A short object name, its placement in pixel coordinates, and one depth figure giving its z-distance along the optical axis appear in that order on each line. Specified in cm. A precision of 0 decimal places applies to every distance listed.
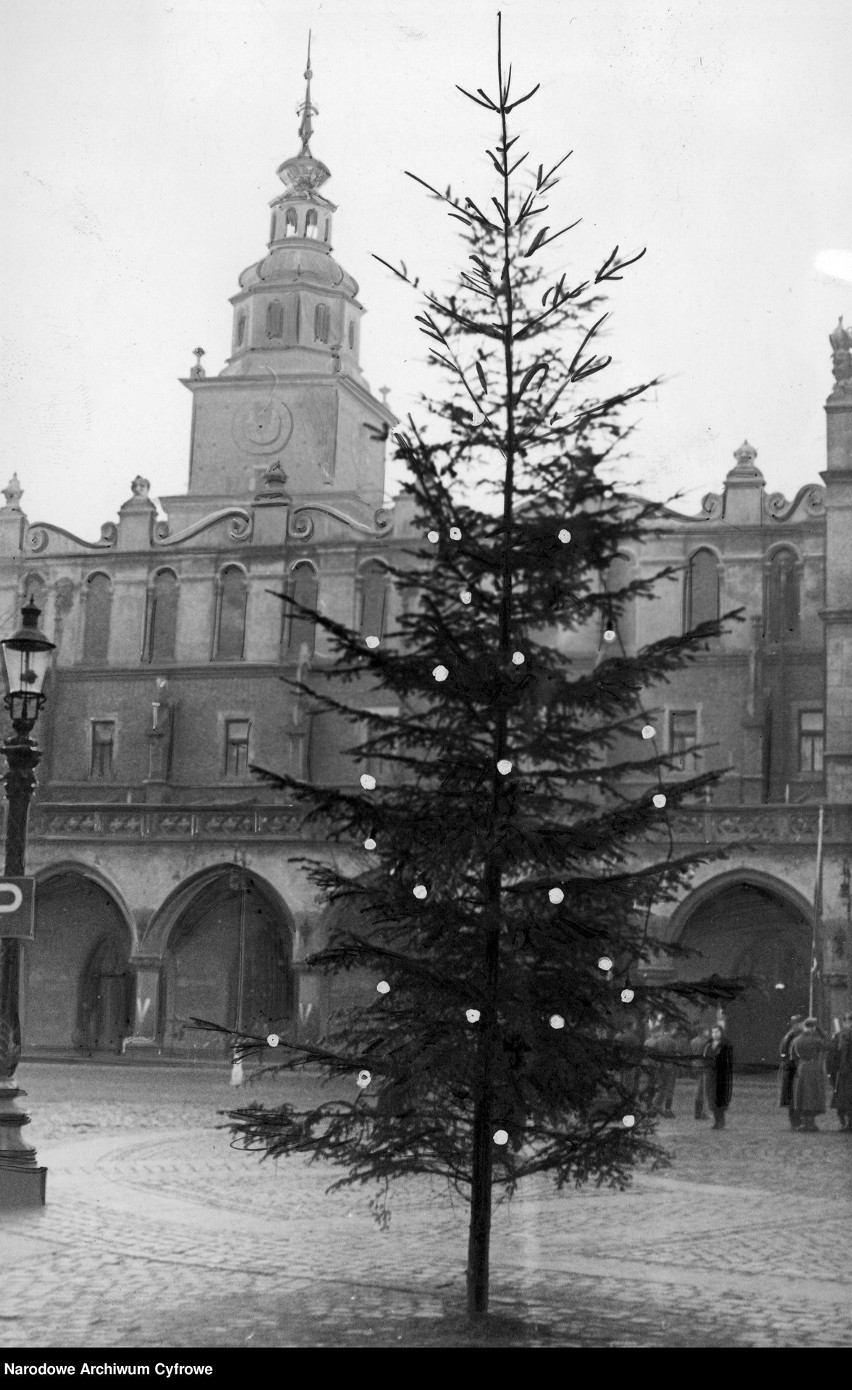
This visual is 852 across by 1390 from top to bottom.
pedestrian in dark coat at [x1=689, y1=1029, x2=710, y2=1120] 2414
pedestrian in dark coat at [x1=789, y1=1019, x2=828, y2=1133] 2272
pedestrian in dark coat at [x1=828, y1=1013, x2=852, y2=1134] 2266
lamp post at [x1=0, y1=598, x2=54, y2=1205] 1395
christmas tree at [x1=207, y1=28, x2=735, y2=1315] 948
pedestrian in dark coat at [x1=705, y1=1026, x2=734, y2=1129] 2225
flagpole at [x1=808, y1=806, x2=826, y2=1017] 3198
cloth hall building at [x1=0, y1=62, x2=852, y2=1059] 3766
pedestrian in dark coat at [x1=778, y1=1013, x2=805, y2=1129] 2330
